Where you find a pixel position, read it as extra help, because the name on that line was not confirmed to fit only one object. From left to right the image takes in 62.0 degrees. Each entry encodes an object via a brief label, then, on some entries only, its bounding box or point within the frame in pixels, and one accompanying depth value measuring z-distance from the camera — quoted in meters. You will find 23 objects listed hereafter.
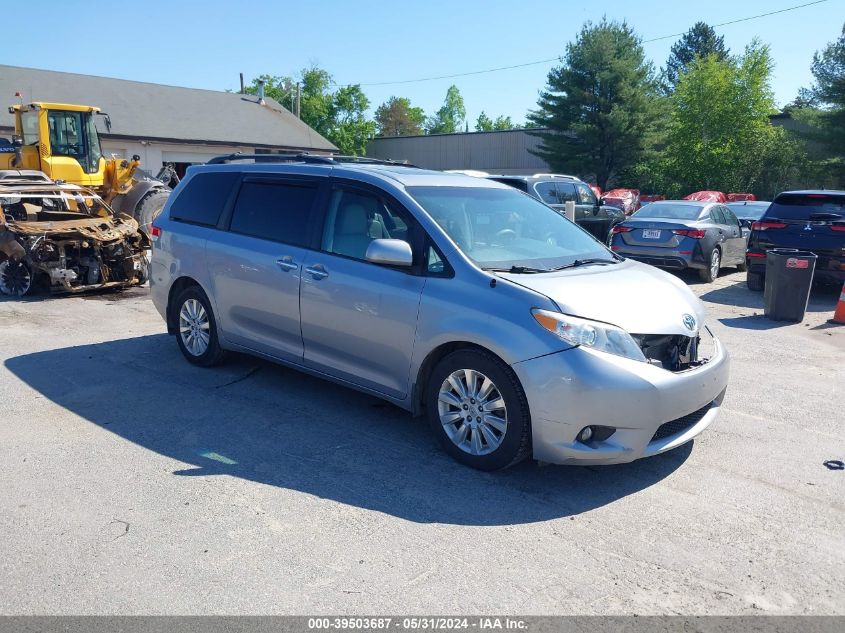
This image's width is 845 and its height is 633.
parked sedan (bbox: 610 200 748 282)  12.58
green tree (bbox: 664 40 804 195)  36.91
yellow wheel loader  15.53
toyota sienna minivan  4.11
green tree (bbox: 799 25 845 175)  32.06
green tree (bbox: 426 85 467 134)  118.44
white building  32.19
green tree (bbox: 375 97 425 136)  93.56
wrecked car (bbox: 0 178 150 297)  9.90
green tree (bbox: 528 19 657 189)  39.56
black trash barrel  9.64
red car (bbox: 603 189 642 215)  30.20
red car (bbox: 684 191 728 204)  28.64
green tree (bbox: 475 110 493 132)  115.06
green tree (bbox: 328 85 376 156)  57.19
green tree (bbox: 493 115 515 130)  115.36
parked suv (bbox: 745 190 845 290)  10.90
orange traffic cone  9.80
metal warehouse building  47.09
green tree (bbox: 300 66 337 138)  61.09
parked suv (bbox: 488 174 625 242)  14.02
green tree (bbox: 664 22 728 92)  84.75
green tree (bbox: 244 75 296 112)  61.94
